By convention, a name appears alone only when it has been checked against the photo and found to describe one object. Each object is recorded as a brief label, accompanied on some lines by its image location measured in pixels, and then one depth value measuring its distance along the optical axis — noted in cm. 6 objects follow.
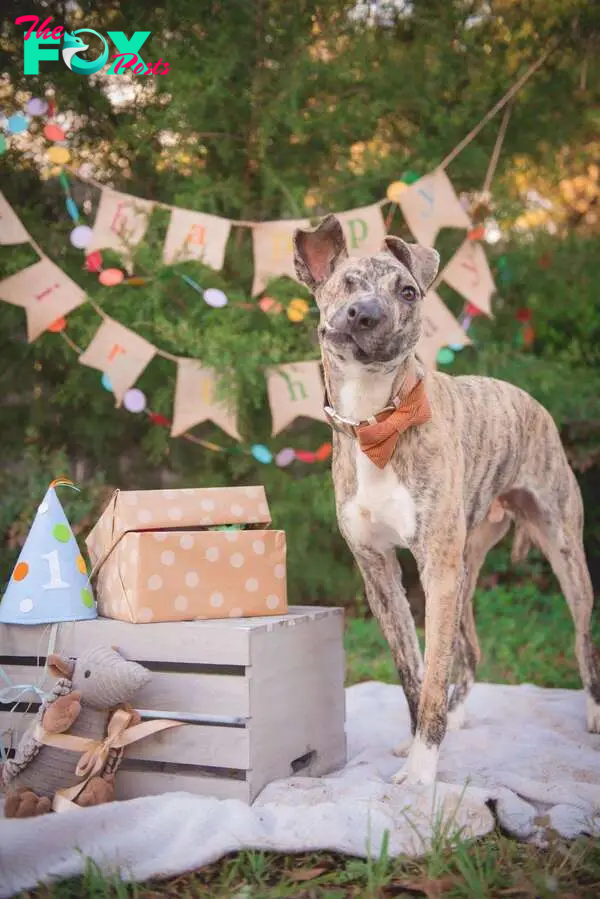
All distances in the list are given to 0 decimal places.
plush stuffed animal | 236
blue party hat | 267
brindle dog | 252
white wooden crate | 242
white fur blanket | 209
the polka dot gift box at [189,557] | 257
